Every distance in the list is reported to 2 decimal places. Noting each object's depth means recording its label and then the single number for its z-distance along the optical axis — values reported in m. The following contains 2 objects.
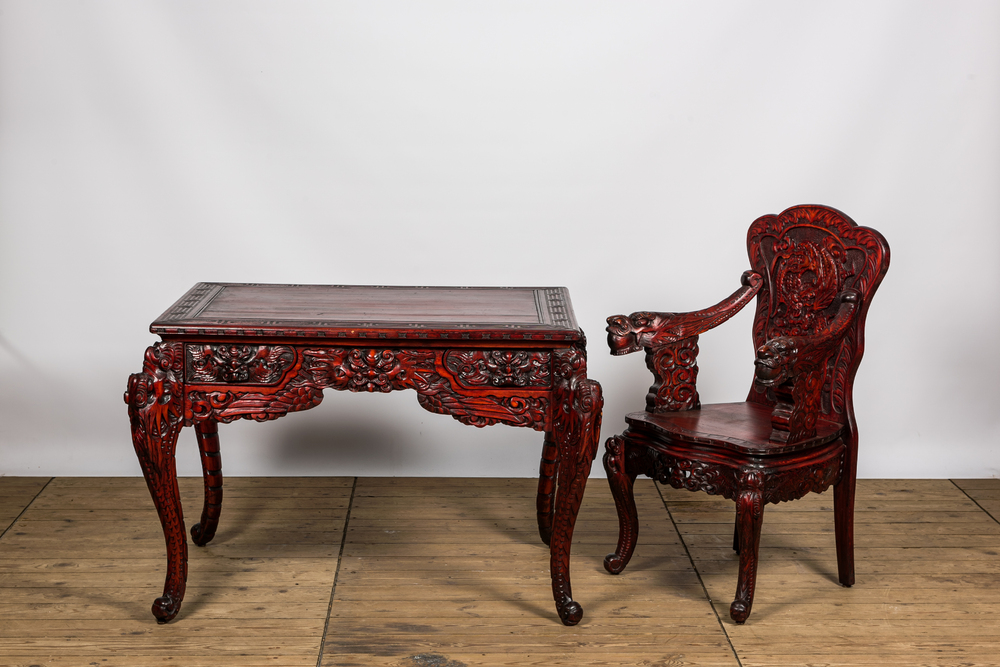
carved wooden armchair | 2.66
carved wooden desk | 2.52
